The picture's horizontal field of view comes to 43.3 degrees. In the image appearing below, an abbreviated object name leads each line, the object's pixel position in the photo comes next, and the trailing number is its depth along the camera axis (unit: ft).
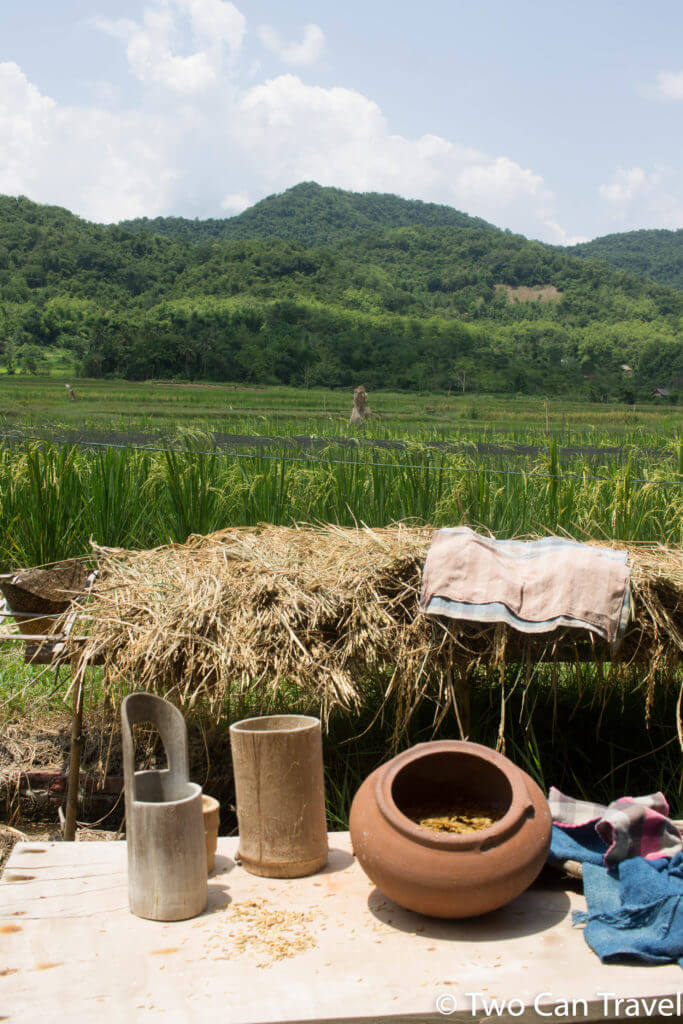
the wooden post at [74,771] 9.39
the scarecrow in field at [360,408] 54.24
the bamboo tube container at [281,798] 7.00
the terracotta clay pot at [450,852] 6.15
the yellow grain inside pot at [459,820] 7.00
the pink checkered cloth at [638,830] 7.07
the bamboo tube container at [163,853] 6.24
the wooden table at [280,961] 5.38
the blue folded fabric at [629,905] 5.93
